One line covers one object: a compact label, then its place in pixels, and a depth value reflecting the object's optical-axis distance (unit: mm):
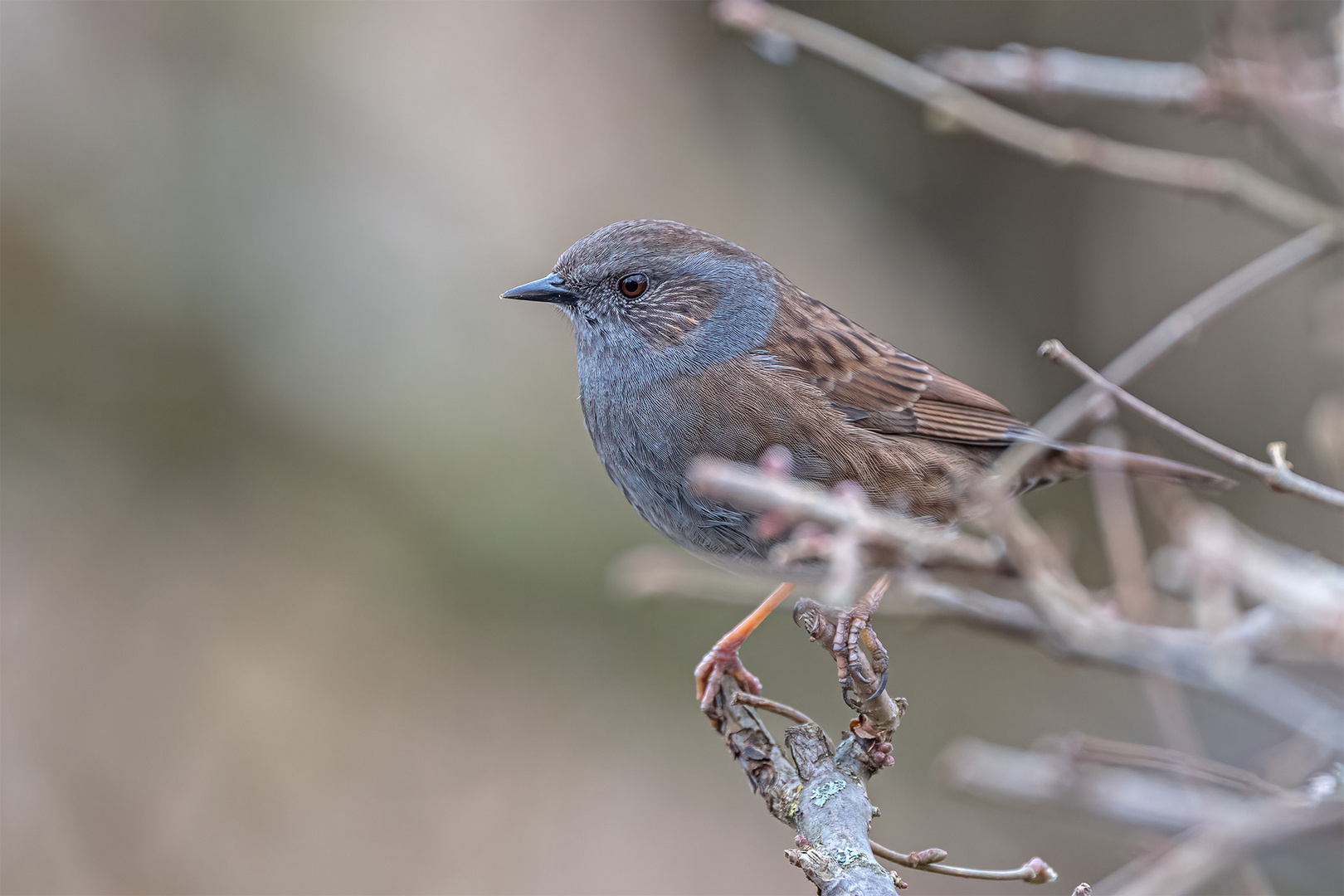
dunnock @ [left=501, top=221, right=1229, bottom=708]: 6625
